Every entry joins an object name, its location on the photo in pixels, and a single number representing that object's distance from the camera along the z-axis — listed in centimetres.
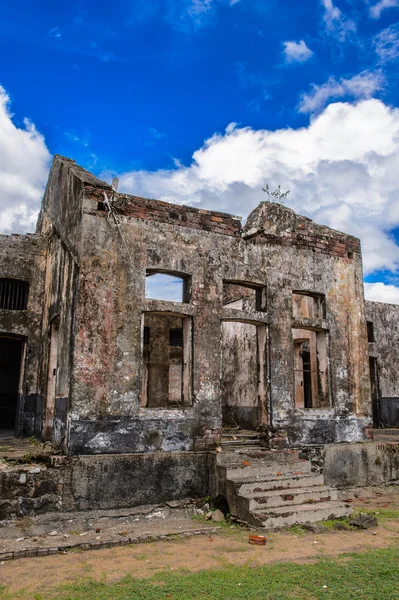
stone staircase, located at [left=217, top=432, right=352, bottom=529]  798
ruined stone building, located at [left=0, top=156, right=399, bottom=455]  902
